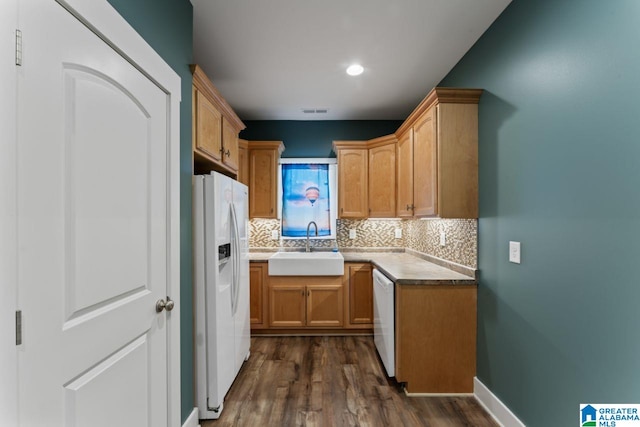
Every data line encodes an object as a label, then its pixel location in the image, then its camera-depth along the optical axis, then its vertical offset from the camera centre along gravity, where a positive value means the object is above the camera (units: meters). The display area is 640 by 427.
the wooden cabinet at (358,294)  3.43 -0.91
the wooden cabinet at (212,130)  1.94 +0.62
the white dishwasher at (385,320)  2.38 -0.91
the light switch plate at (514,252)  1.81 -0.24
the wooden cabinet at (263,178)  3.71 +0.44
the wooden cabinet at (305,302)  3.42 -0.99
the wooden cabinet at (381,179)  3.58 +0.41
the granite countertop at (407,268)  2.27 -0.50
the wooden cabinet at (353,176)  3.72 +0.46
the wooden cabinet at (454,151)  2.22 +0.46
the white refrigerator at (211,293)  1.98 -0.53
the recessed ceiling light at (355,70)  2.63 +1.27
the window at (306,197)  4.02 +0.22
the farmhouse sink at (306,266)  3.38 -0.58
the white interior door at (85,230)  0.83 -0.05
